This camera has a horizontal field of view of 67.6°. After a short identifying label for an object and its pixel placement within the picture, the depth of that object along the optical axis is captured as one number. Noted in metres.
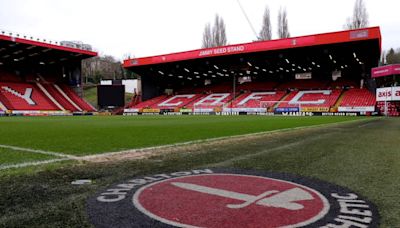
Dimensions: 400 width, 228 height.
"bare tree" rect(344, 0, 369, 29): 43.91
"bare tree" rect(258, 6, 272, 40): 51.28
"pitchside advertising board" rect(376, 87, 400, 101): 31.38
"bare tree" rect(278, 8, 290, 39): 50.16
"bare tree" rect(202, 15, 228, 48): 56.39
